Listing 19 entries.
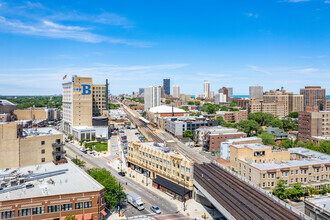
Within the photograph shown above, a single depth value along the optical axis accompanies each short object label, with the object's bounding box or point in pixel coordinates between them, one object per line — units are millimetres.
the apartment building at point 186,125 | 151250
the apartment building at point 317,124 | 121188
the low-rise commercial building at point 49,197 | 43562
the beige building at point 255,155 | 74812
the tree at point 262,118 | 183000
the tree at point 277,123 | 166375
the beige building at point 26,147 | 60344
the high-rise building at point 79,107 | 140725
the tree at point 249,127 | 142500
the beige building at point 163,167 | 63750
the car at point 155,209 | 55275
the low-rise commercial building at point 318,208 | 40738
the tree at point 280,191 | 59931
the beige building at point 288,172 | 63825
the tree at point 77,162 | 78819
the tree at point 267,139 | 113450
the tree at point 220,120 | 174300
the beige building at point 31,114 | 186750
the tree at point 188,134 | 143875
